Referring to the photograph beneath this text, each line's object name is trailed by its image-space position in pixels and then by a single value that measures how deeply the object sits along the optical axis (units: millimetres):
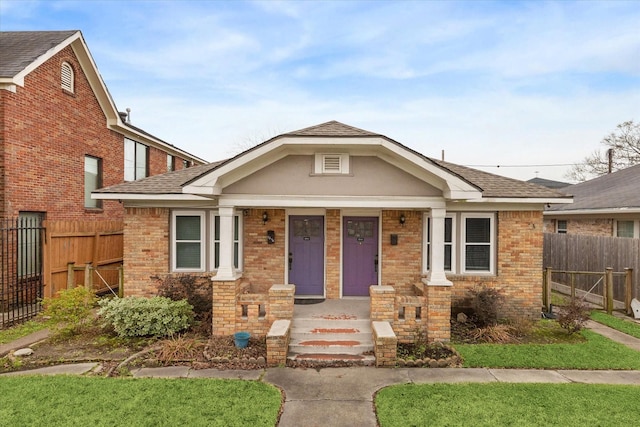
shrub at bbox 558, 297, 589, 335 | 7820
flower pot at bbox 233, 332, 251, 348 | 7094
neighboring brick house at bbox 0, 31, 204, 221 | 9953
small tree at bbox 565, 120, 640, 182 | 32750
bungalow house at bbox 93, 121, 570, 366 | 7809
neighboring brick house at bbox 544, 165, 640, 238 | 12023
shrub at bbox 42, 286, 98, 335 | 7723
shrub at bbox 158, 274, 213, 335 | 8586
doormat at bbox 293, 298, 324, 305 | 9273
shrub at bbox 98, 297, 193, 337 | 7684
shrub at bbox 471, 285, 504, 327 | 8305
